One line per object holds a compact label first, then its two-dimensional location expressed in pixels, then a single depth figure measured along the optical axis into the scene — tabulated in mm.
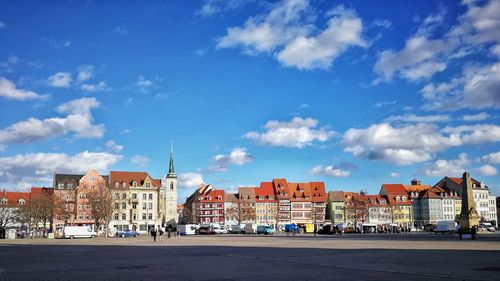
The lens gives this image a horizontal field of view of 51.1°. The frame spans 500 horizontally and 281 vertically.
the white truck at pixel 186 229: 105725
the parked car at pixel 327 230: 88750
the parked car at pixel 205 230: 108812
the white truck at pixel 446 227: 83750
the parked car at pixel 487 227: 92750
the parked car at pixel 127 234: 100250
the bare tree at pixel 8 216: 104962
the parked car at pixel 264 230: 99762
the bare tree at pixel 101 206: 94500
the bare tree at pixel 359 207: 121300
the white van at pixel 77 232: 88062
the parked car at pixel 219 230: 116044
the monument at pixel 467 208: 70750
